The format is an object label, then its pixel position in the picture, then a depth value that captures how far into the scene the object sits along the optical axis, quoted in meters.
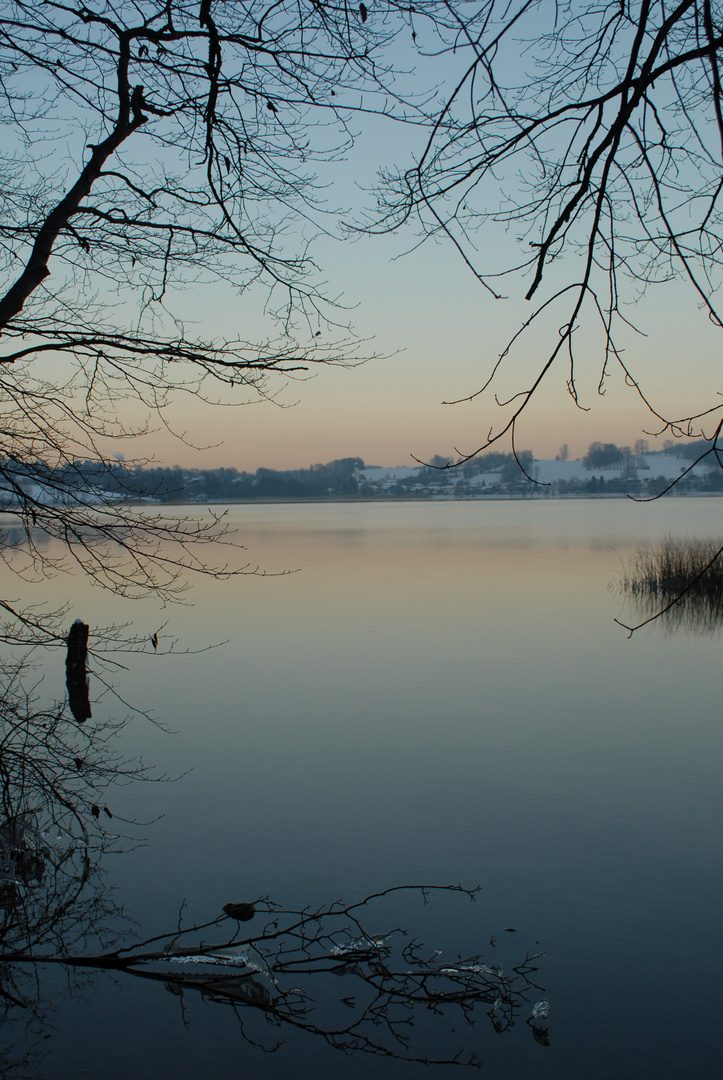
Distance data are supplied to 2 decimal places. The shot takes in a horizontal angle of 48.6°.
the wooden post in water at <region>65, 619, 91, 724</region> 8.32
